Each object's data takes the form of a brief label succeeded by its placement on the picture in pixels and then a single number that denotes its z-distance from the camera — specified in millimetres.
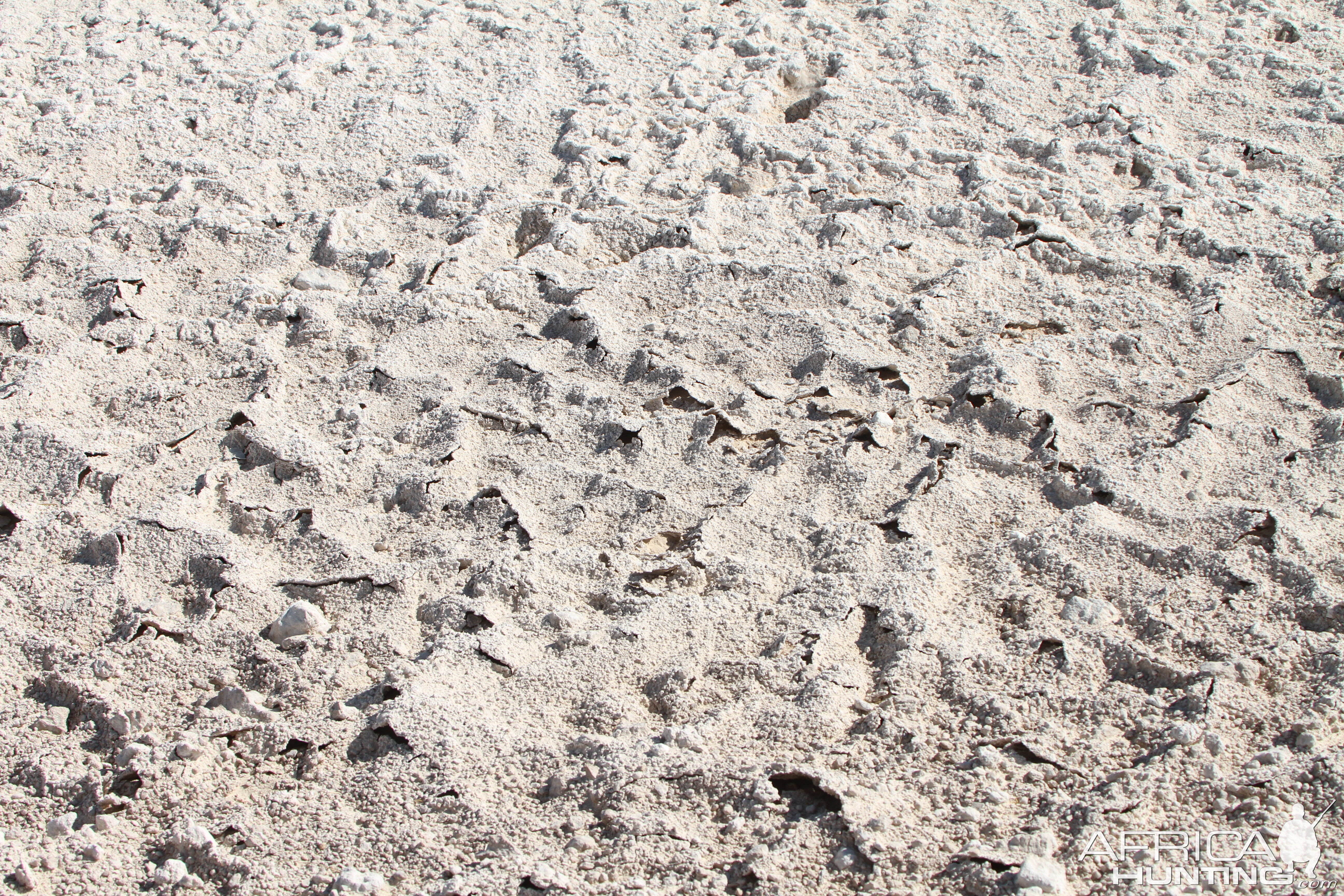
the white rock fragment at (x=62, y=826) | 1934
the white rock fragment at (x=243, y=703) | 1998
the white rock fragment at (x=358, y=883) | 1891
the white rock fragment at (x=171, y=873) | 1905
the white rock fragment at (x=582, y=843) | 1908
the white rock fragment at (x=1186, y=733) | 1928
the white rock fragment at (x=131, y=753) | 1969
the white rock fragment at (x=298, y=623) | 2050
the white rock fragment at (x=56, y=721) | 1996
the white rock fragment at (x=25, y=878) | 1902
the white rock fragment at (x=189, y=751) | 1970
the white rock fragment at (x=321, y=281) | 2369
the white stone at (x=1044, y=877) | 1858
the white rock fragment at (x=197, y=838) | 1919
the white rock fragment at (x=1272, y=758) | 1913
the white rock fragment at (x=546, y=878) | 1889
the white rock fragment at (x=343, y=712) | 1993
